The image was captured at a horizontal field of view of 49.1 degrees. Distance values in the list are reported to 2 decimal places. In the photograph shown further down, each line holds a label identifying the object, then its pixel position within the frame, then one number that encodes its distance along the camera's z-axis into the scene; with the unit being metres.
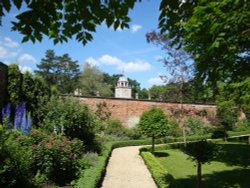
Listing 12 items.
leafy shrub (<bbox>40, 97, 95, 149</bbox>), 11.84
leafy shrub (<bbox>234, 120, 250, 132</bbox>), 25.20
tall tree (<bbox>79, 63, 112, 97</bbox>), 45.23
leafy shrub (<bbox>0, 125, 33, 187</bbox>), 5.96
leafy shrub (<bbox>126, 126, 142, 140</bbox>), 20.81
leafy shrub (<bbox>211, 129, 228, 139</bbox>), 21.99
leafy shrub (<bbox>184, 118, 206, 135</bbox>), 23.74
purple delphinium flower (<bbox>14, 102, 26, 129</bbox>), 10.74
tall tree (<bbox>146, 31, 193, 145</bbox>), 17.16
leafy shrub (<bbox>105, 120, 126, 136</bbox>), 20.61
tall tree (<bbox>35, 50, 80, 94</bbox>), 56.50
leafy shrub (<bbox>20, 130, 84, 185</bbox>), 7.63
